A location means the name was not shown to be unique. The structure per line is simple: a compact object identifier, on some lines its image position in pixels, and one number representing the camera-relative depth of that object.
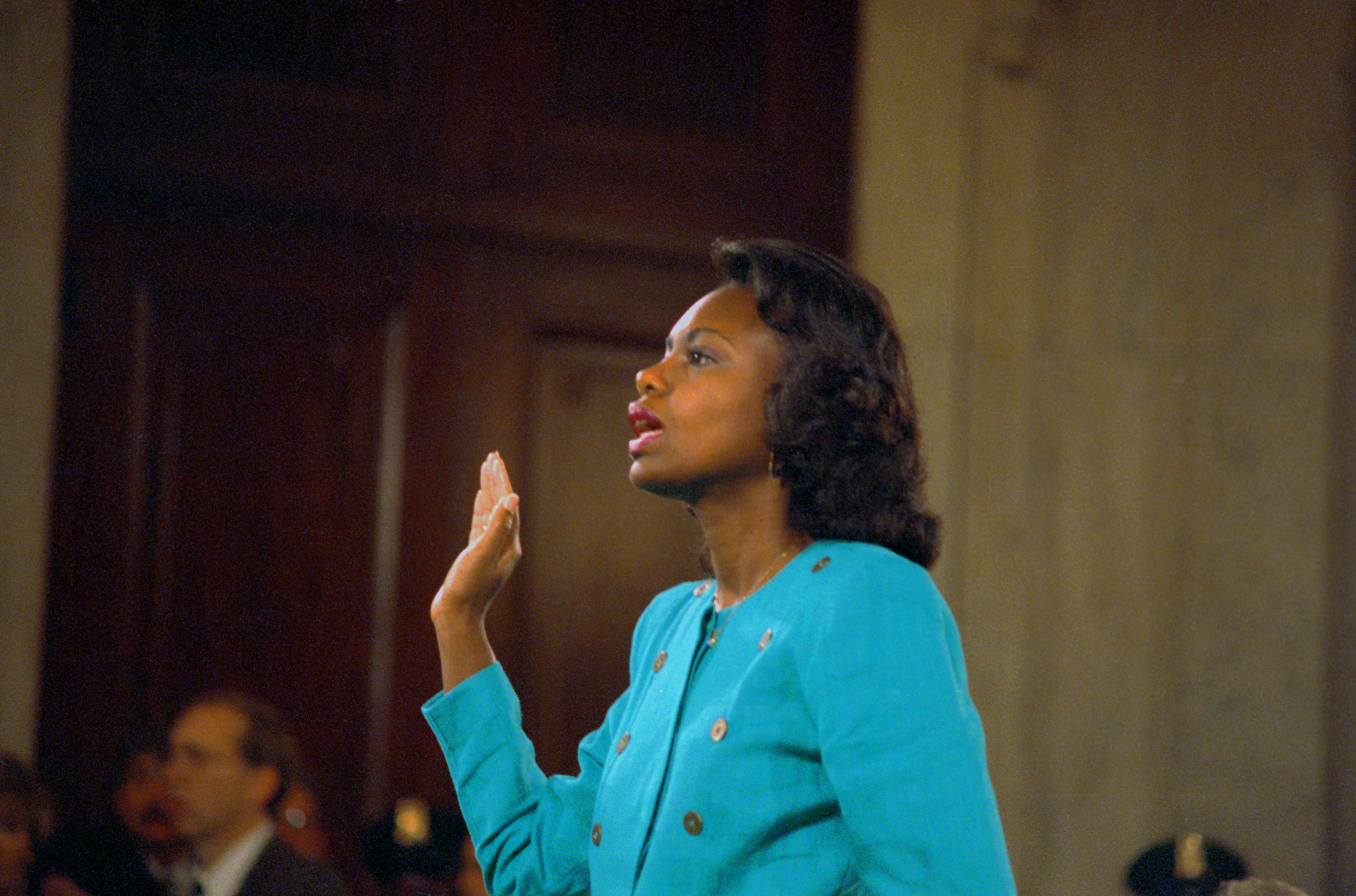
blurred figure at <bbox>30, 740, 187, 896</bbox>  6.41
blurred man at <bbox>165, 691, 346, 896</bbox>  6.39
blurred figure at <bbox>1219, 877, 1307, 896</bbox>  4.70
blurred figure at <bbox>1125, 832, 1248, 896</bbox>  7.16
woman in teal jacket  2.86
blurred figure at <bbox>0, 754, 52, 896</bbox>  6.37
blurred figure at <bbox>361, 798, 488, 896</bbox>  6.91
